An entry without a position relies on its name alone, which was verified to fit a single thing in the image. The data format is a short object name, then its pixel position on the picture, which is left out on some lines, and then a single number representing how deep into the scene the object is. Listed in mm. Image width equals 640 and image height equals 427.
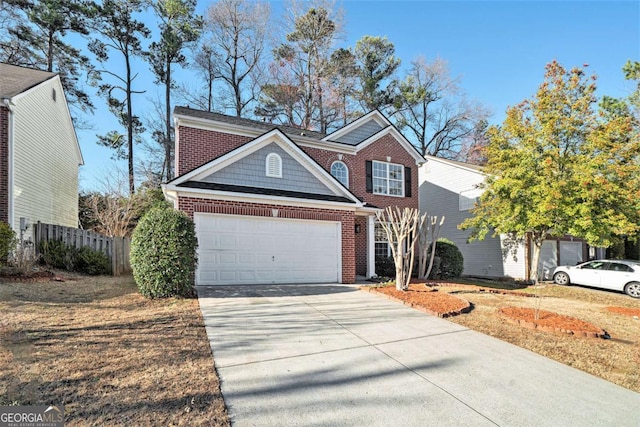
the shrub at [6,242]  9156
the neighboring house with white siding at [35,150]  11195
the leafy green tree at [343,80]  26031
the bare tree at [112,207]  17156
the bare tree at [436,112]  28984
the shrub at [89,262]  11297
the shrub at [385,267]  14117
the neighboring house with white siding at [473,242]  17142
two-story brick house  9375
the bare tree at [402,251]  9438
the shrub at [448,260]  14602
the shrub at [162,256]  7344
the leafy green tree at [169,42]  24109
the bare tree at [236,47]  25406
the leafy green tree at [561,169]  12727
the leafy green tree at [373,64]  27125
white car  12922
